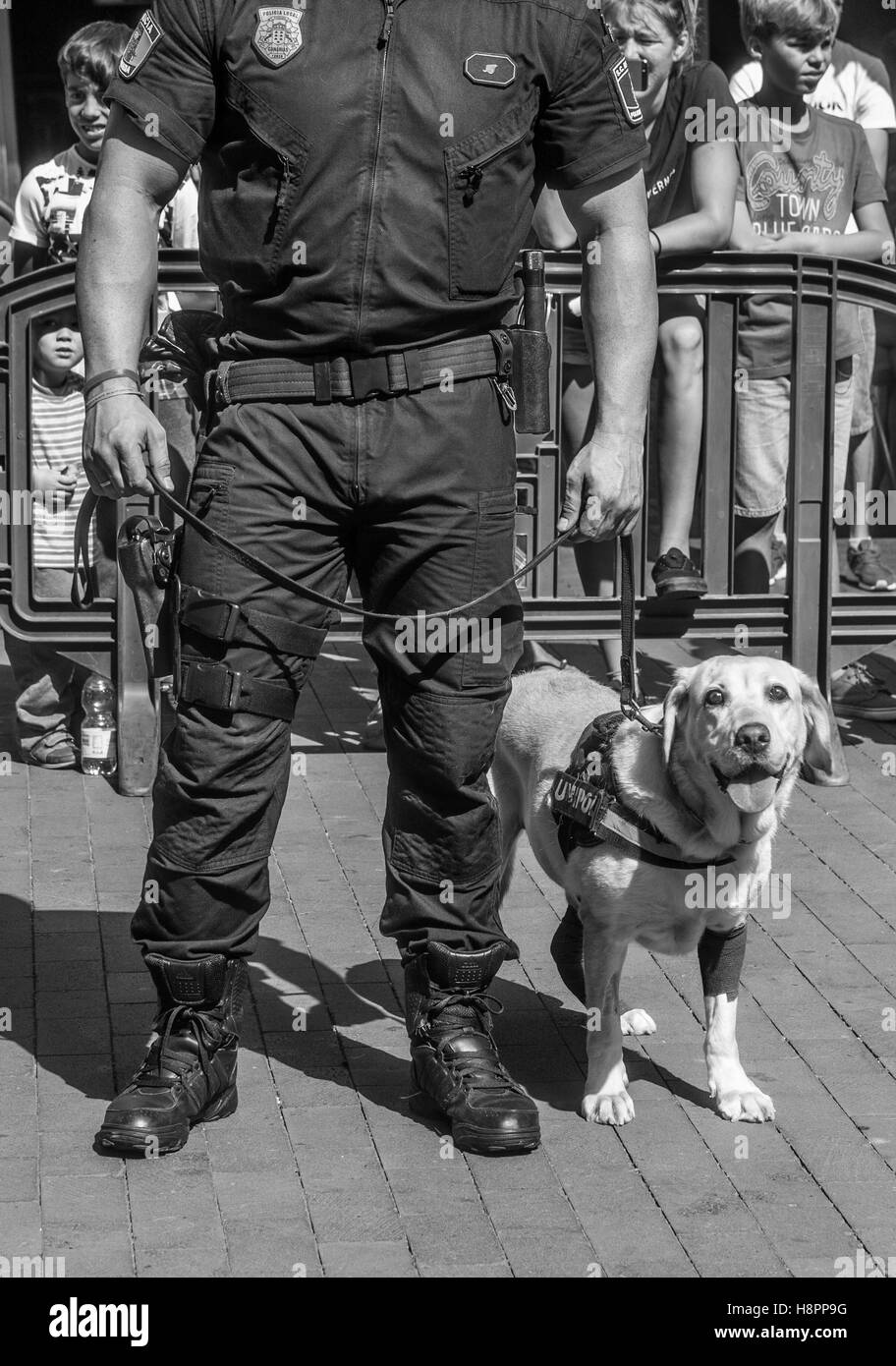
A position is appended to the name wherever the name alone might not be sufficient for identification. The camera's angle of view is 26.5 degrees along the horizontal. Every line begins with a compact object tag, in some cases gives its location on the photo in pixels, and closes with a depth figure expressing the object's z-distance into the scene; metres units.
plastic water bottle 6.36
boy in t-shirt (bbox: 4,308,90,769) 6.48
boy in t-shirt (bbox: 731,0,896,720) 7.07
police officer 3.54
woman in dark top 6.48
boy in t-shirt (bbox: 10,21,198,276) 6.88
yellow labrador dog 3.91
